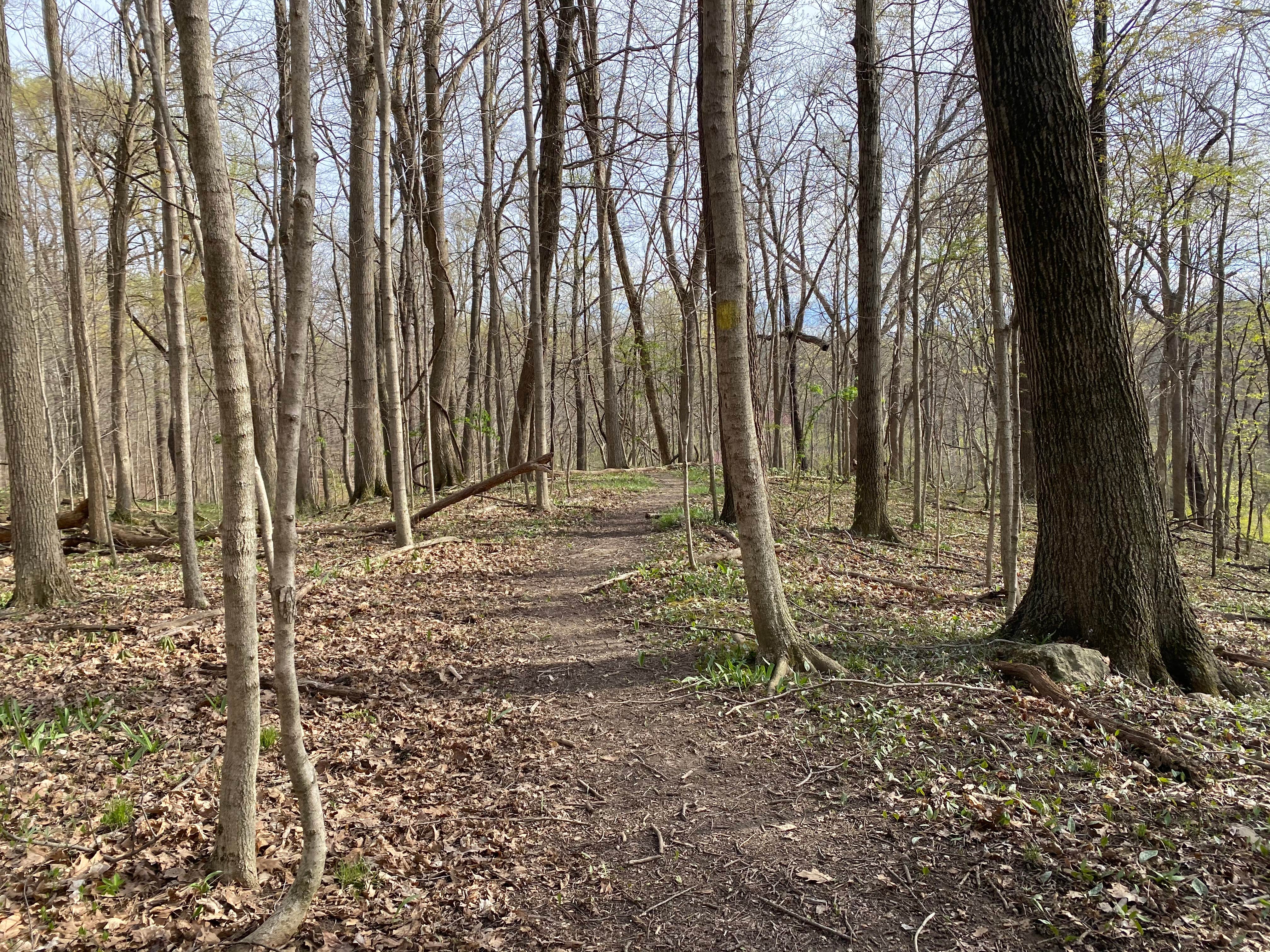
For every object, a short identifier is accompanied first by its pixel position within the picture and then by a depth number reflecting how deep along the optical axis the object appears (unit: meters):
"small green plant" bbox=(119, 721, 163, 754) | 3.87
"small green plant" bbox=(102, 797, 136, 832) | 3.21
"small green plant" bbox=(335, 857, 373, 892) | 3.01
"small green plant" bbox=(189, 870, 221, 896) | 2.82
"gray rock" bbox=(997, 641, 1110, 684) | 4.45
